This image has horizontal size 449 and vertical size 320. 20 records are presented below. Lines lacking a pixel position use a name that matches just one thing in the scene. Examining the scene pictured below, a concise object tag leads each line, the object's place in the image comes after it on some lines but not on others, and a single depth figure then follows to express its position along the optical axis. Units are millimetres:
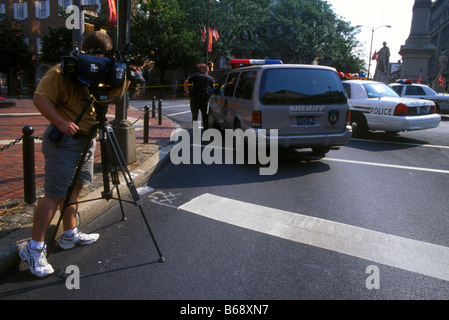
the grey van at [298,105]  6707
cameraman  2797
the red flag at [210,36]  29903
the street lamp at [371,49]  48031
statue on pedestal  23438
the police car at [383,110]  9453
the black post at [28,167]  4055
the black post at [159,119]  12202
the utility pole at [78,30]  6750
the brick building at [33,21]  40969
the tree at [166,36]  35688
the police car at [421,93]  16009
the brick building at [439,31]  62019
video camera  2773
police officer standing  9562
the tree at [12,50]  38531
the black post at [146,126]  8141
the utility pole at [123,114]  5908
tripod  3070
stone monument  31156
